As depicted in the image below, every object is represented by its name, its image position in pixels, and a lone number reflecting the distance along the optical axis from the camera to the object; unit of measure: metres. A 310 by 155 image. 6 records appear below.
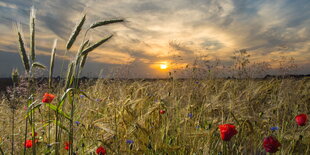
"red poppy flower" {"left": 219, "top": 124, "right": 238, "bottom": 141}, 1.29
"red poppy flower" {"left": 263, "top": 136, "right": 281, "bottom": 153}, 1.23
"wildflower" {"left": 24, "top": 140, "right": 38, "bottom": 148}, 1.70
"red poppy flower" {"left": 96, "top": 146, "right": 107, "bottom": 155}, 1.41
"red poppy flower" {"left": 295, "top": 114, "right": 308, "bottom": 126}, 1.72
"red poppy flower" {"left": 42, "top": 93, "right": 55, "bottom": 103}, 1.49
